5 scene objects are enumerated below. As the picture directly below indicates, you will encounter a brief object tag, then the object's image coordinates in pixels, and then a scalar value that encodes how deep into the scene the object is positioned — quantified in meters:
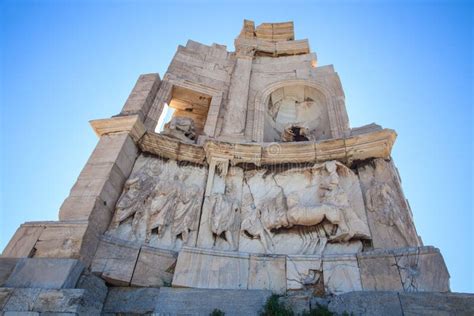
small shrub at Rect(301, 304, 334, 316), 4.14
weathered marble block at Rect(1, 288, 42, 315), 3.85
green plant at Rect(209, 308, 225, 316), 4.22
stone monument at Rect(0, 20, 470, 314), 4.66
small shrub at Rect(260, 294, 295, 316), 4.16
